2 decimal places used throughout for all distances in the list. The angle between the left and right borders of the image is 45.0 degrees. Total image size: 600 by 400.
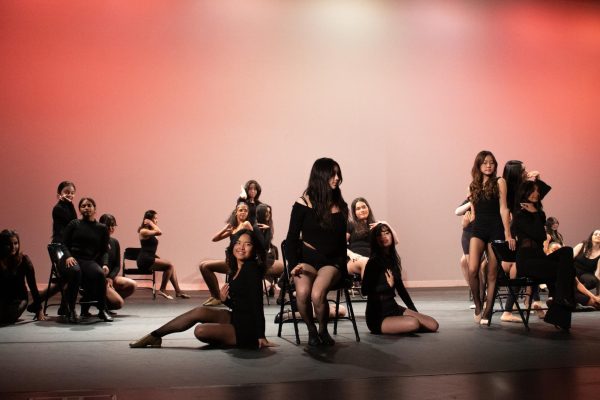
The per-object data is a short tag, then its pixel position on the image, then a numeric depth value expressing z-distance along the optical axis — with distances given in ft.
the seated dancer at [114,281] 21.74
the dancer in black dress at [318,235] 15.84
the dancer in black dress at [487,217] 18.92
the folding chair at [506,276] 18.12
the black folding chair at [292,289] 16.21
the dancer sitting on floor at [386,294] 17.42
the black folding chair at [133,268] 28.63
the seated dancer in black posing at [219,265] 23.63
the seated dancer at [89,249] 20.47
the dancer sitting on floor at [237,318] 15.15
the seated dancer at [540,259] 17.39
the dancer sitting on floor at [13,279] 19.56
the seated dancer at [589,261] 25.11
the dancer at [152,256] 28.37
